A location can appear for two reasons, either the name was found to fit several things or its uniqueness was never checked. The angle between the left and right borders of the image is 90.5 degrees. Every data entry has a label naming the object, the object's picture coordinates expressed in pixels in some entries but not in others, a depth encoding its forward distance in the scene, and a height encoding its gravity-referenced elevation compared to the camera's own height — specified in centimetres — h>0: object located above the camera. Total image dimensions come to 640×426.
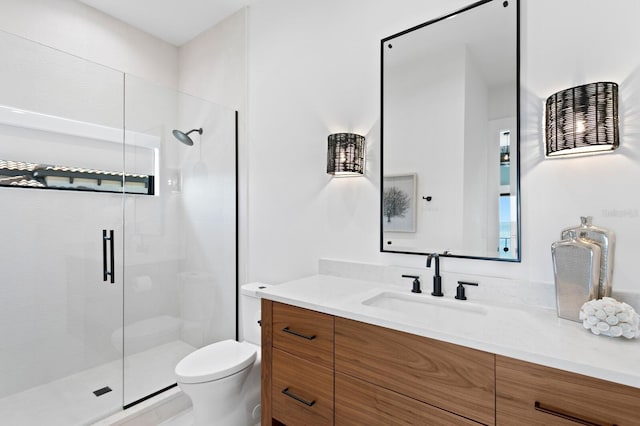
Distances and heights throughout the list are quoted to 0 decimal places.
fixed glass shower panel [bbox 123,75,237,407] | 225 -17
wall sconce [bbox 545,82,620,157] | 111 +33
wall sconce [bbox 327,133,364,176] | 178 +32
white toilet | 158 -89
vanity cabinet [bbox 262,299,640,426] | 81 -54
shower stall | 189 -16
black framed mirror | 137 +36
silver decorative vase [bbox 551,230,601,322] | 106 -21
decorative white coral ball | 92 -32
